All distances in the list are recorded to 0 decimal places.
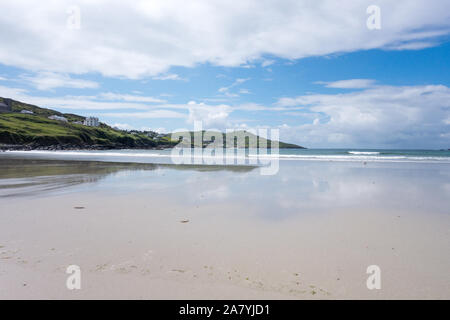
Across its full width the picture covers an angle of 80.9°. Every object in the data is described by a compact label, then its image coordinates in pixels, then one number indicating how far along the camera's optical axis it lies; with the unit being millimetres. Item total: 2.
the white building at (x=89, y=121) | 196375
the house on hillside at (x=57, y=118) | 166462
